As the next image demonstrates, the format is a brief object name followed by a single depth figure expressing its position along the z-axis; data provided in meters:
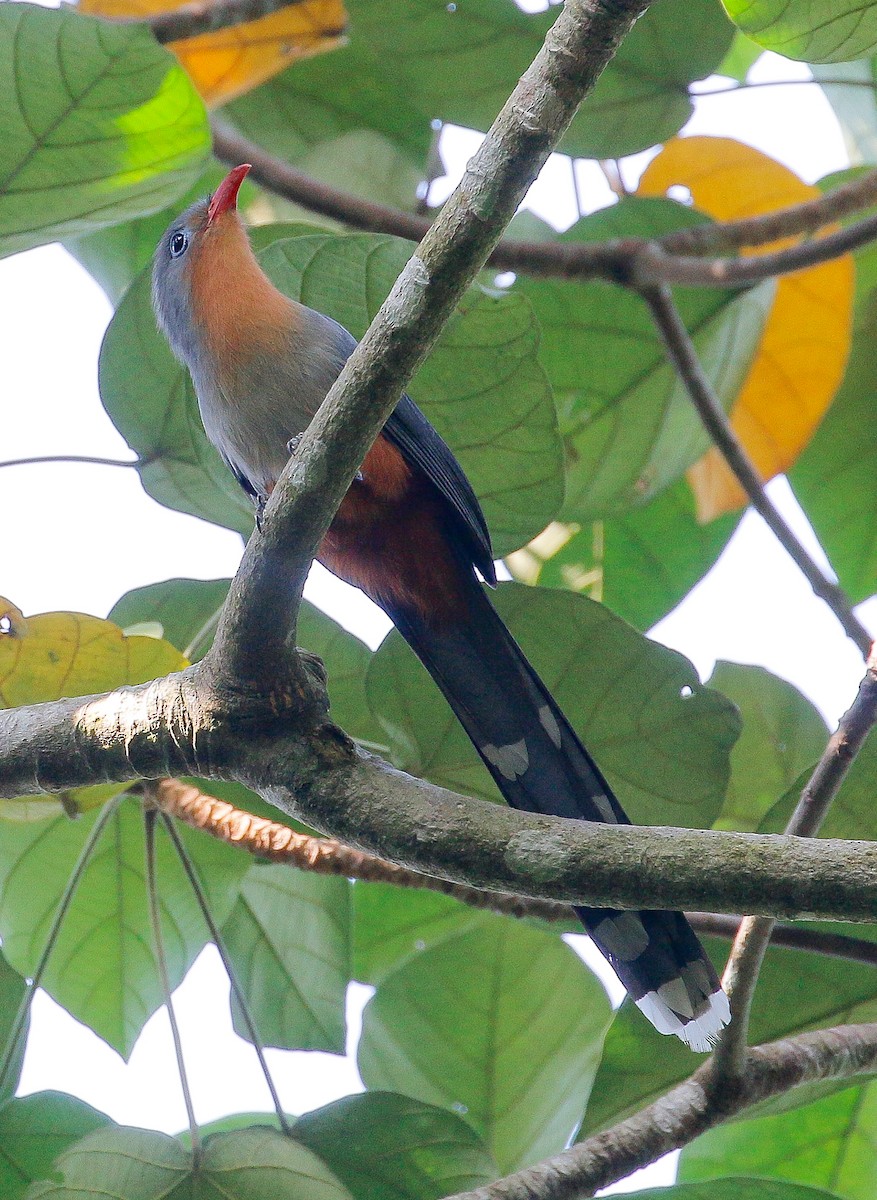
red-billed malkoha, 5.29
